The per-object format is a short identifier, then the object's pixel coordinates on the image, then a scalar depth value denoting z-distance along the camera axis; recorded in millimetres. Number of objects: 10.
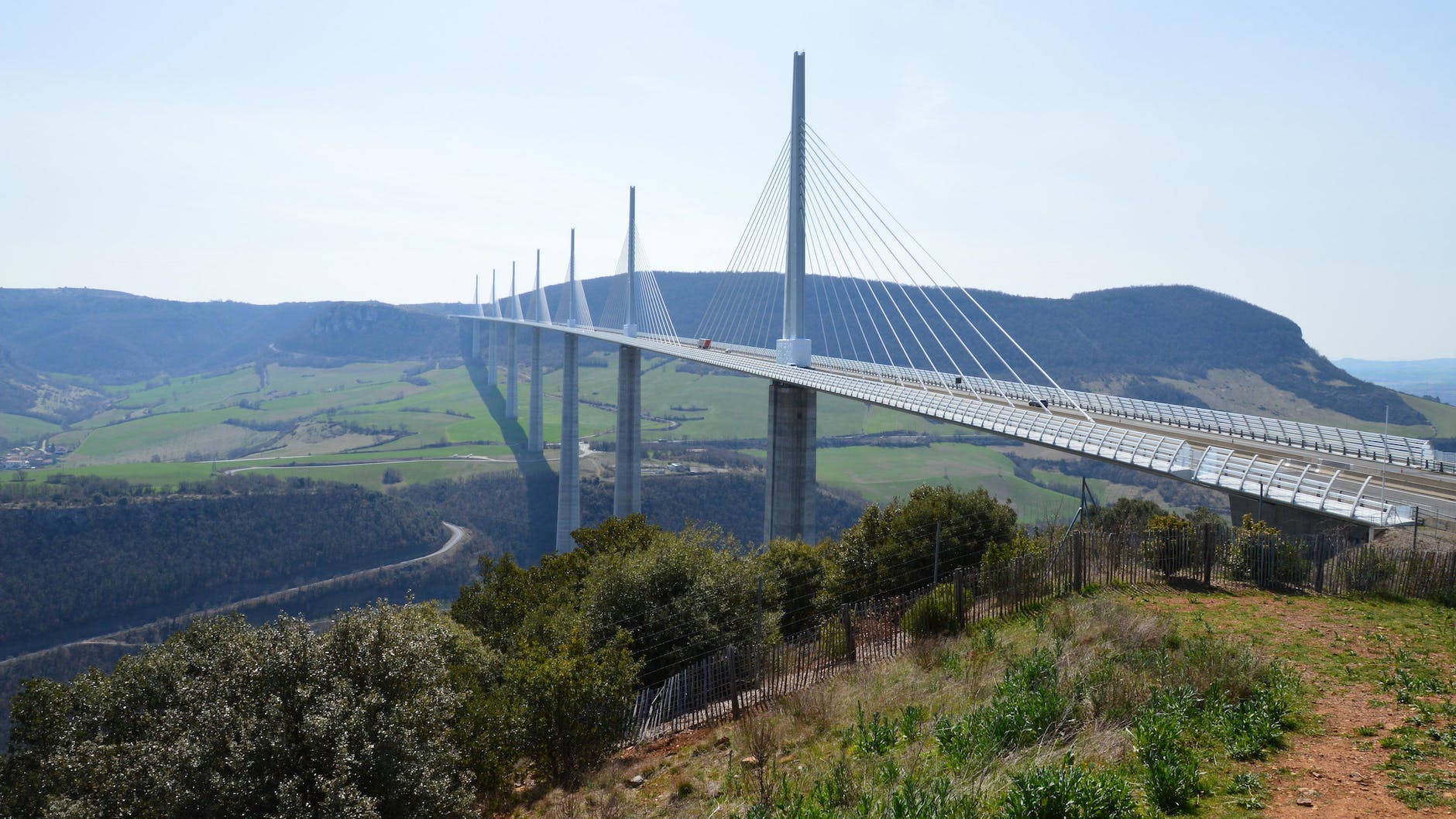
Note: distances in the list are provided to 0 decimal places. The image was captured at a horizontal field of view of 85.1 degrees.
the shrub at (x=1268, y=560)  13633
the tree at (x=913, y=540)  18812
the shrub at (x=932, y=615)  12992
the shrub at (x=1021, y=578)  13008
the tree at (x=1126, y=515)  24906
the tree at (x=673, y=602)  15367
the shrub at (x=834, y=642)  13242
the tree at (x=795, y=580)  18344
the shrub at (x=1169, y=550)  14320
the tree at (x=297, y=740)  8750
